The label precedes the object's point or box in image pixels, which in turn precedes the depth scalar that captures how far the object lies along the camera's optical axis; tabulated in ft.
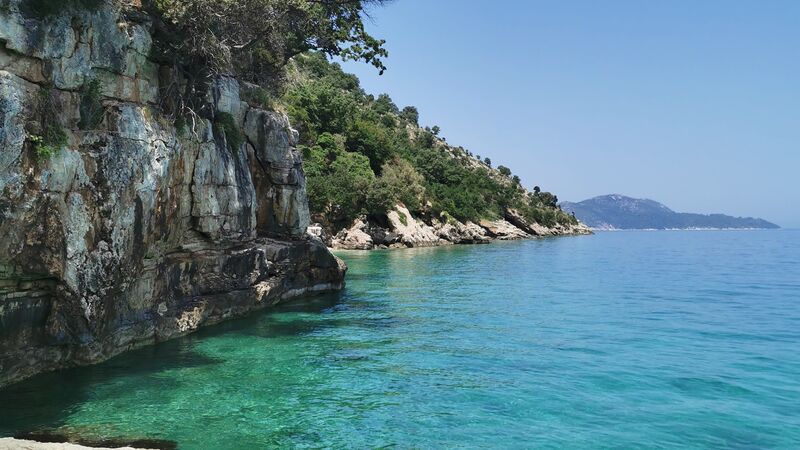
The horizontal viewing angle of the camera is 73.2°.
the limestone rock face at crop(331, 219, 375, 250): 203.72
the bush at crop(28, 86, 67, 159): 40.81
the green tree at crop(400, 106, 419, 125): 474.49
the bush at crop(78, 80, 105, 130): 46.68
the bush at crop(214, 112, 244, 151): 69.41
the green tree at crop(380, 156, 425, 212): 233.43
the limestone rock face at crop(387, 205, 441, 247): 221.05
